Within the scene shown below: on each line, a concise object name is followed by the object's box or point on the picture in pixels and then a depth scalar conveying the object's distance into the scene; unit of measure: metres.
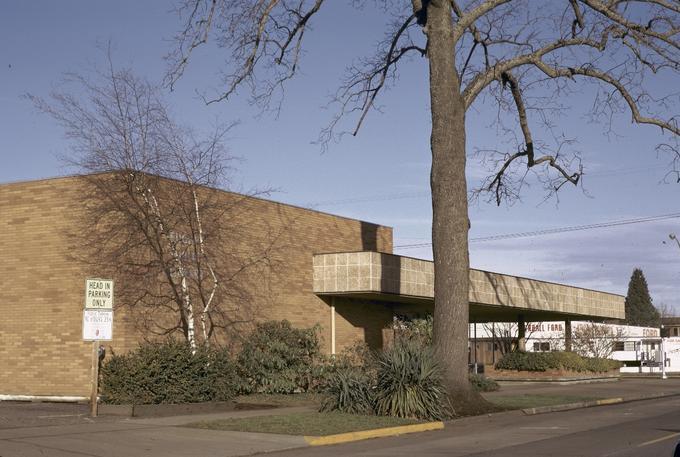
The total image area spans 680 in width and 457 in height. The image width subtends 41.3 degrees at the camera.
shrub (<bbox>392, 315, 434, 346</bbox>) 34.36
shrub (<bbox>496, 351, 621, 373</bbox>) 46.97
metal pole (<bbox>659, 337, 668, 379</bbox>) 58.75
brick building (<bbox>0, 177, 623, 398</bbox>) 24.61
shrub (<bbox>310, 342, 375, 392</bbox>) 26.70
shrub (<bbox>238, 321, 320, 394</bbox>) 25.81
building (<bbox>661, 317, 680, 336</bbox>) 138.56
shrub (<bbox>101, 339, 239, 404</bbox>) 21.23
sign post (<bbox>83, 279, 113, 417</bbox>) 19.36
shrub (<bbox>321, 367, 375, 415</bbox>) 20.22
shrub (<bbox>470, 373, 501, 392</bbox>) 31.88
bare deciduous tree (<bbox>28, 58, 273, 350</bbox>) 23.23
